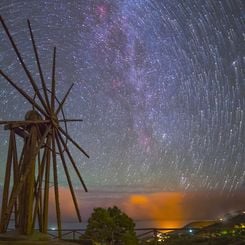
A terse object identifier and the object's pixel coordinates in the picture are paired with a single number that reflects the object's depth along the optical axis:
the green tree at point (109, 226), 14.10
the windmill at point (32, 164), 11.42
